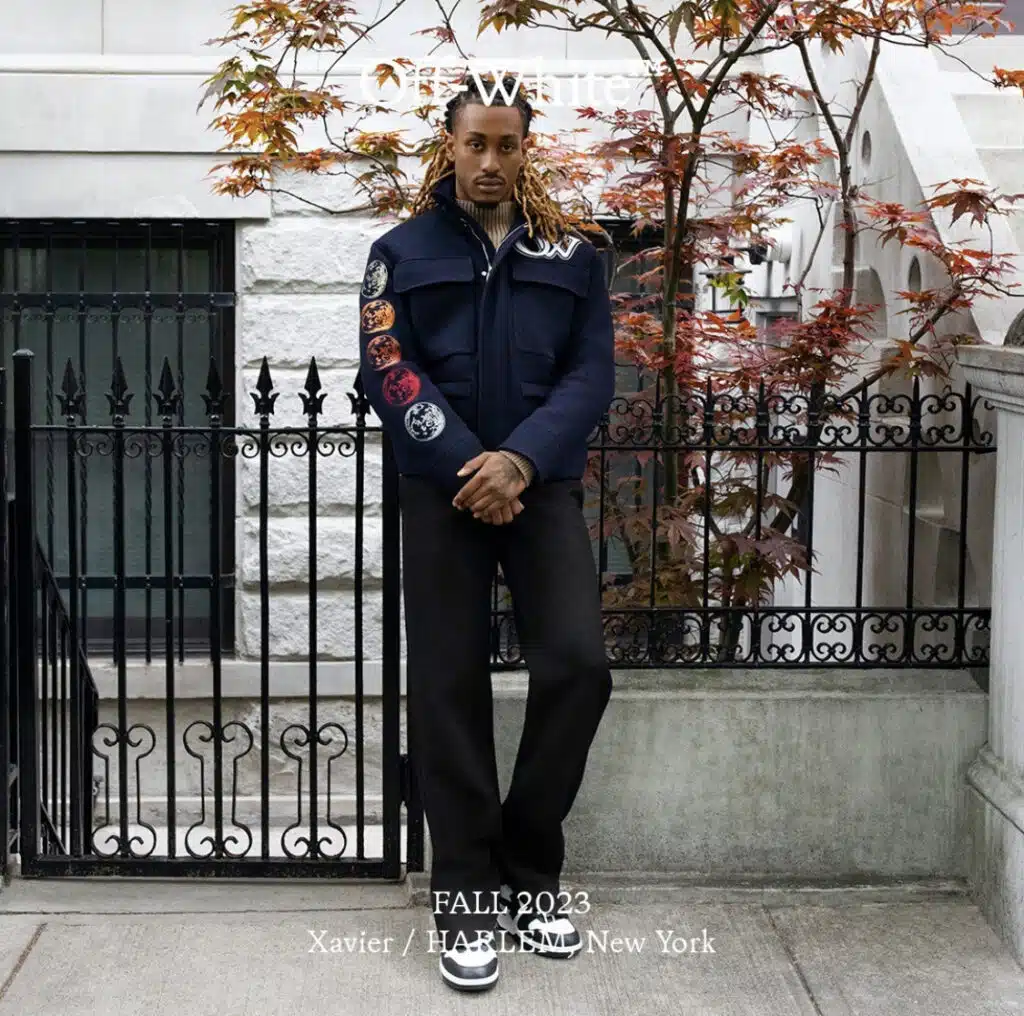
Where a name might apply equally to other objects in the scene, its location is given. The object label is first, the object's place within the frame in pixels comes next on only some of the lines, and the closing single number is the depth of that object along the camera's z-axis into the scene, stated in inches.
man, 176.2
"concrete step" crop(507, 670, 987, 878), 207.9
